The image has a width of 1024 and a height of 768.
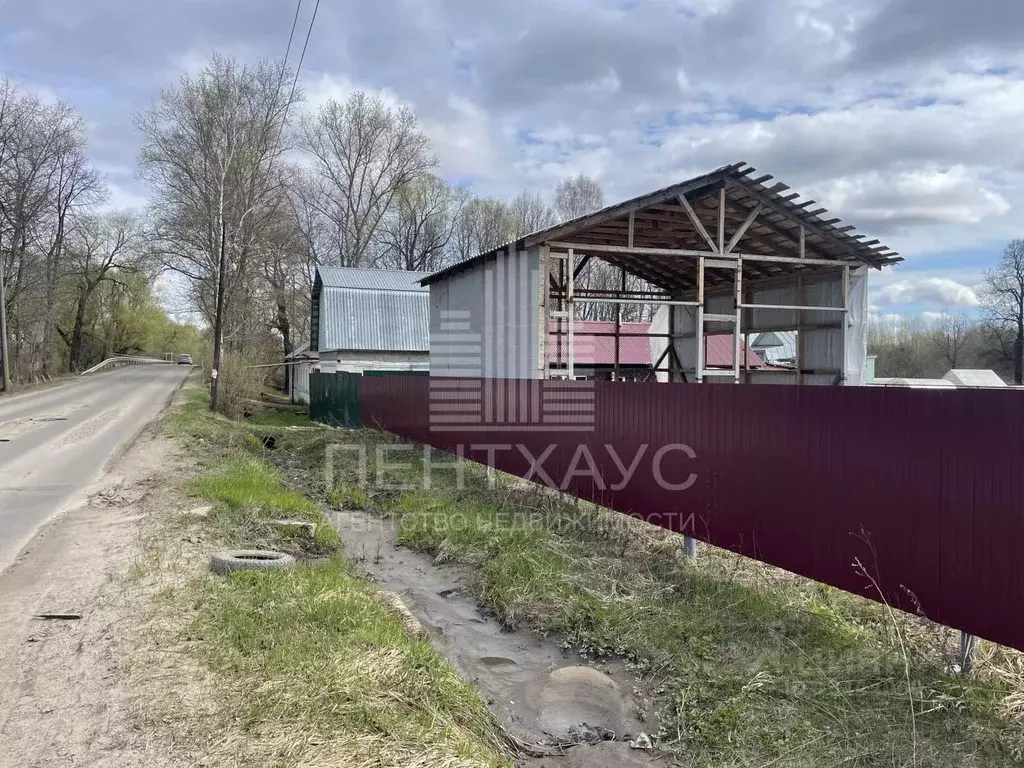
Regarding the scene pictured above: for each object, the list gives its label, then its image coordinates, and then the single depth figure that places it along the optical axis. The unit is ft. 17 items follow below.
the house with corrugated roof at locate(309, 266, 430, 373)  90.02
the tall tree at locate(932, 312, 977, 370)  195.52
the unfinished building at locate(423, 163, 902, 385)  40.09
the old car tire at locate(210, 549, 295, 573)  18.80
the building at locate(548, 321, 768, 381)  75.36
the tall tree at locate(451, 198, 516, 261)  174.19
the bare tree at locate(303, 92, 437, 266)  157.48
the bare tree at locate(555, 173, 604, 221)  165.58
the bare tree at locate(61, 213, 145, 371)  150.92
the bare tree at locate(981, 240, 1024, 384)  171.24
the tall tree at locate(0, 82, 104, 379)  94.68
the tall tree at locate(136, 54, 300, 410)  85.25
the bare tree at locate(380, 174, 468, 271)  167.32
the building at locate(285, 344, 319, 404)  96.41
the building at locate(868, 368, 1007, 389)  104.71
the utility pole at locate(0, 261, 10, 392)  83.76
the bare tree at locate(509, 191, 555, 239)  170.40
